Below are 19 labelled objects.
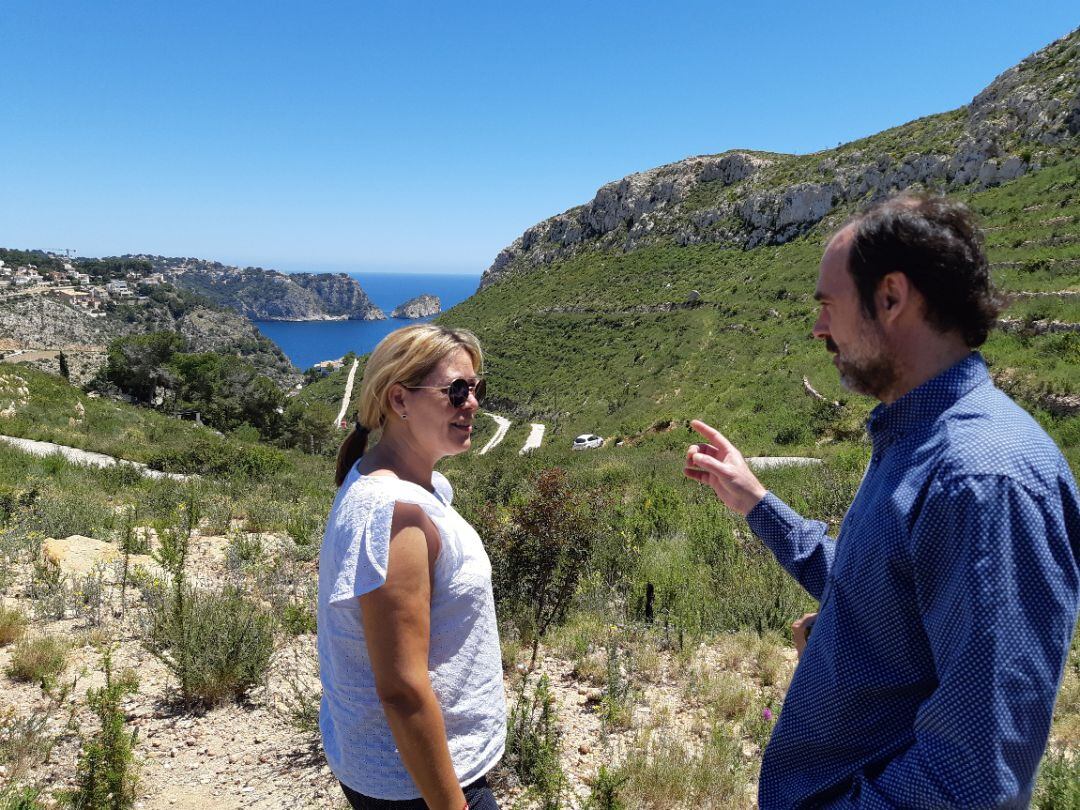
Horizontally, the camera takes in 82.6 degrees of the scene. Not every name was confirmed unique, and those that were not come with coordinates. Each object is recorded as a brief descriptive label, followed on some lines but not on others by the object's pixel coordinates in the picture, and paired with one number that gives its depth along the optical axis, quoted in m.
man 0.99
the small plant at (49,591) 4.83
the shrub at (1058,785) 2.53
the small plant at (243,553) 6.18
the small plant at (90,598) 4.86
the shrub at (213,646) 3.74
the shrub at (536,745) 2.93
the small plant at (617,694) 3.40
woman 1.50
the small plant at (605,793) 2.35
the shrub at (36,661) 3.87
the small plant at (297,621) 4.66
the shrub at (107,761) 2.54
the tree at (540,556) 4.95
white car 27.84
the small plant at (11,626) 4.39
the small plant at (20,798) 2.40
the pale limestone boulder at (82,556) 5.70
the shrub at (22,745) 3.02
